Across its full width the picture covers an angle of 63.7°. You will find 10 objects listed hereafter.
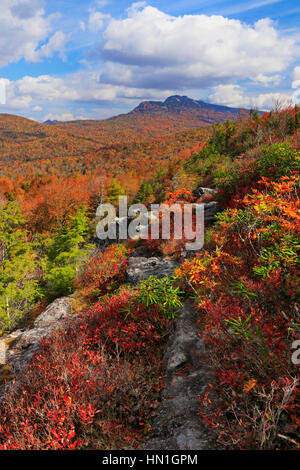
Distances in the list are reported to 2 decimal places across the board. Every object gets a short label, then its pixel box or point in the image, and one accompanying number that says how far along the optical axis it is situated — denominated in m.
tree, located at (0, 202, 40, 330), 10.18
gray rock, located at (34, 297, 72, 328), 8.67
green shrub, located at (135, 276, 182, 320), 4.96
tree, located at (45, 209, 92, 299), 11.09
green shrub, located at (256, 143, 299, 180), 7.84
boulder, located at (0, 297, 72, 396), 5.76
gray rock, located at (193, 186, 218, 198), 12.54
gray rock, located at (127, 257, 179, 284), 8.45
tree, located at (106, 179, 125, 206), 35.57
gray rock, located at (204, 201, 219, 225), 10.27
